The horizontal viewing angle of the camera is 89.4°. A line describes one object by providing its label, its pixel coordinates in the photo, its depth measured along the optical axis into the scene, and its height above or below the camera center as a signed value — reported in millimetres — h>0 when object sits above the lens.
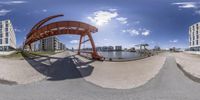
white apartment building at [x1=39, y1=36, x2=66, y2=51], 26292 +1230
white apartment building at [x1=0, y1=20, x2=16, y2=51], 35385 +4767
